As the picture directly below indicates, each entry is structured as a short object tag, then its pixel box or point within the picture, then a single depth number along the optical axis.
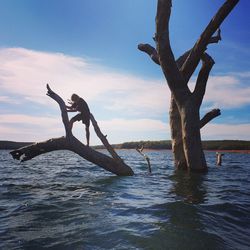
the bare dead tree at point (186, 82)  13.72
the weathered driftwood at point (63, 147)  12.57
